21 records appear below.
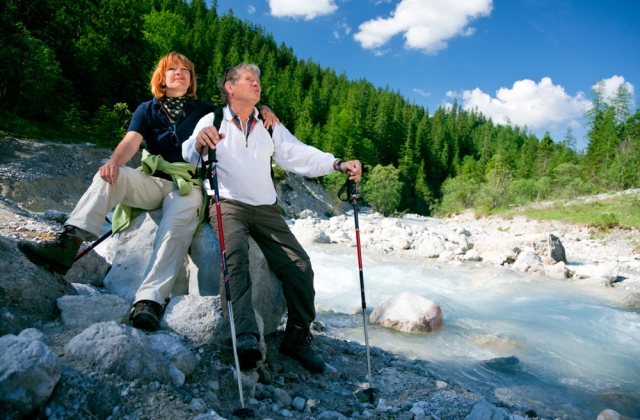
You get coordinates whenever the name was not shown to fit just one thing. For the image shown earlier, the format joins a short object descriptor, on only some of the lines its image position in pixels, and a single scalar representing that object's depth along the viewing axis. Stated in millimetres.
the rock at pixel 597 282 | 12125
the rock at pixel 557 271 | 12867
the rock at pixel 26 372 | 1741
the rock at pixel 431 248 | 16016
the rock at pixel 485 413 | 3223
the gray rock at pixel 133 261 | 3877
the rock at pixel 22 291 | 2772
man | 3863
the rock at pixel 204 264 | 3946
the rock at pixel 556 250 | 14915
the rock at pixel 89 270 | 4113
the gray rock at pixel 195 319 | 3295
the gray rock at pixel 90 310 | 3006
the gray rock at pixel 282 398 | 3251
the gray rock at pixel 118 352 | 2344
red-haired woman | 3283
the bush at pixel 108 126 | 24797
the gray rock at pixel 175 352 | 2841
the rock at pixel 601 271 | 12434
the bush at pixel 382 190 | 49344
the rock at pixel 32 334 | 2260
